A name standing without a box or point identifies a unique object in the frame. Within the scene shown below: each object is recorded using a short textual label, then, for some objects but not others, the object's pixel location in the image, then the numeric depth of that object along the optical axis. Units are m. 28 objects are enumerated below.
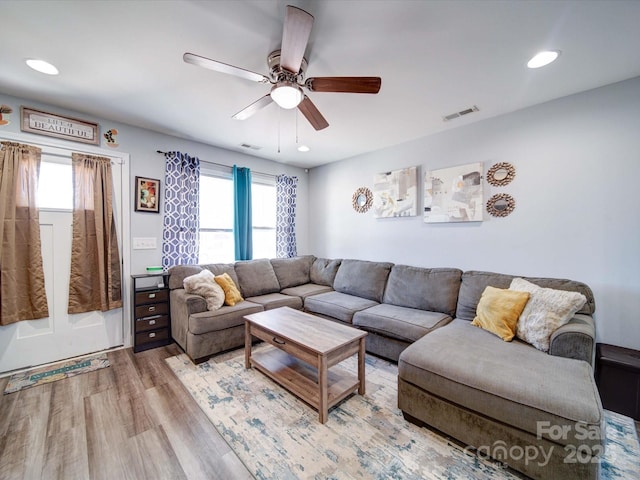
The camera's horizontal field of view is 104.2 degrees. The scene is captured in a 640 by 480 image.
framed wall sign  2.44
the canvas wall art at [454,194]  2.87
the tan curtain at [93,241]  2.67
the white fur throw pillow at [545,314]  1.83
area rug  1.42
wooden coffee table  1.84
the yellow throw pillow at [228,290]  2.98
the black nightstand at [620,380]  1.79
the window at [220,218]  3.69
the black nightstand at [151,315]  2.79
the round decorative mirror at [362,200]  3.97
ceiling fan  1.34
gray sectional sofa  1.24
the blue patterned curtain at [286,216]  4.49
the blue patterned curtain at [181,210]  3.26
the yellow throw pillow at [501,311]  2.03
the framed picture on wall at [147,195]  3.07
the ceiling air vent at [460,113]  2.59
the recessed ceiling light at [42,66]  1.88
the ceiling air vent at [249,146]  3.62
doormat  2.22
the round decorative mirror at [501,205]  2.67
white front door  2.42
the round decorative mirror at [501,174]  2.66
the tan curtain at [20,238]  2.32
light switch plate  3.06
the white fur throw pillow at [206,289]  2.79
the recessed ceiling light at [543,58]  1.77
